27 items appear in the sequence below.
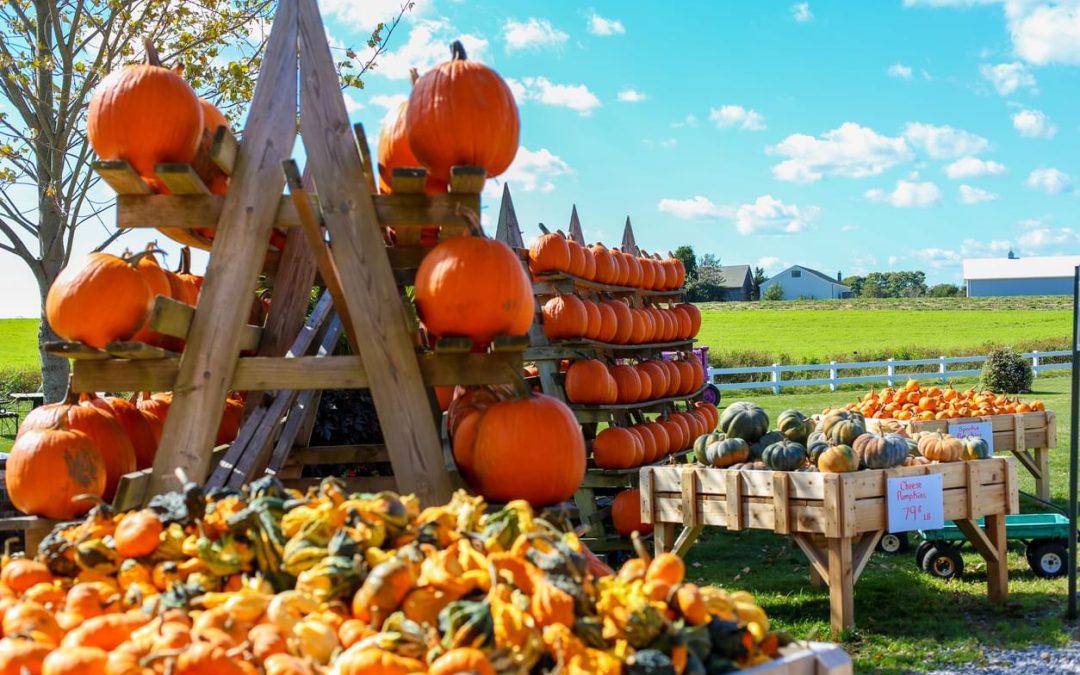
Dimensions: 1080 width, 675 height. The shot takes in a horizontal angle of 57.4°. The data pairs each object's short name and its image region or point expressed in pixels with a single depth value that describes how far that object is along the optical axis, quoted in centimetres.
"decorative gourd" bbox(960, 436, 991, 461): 631
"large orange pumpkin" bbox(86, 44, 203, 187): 327
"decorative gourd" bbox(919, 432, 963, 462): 630
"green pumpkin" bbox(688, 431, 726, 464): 645
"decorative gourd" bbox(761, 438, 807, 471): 585
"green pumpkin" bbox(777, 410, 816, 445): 663
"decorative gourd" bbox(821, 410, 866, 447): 619
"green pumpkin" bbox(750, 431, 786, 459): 641
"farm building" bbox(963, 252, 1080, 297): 8606
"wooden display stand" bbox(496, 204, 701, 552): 757
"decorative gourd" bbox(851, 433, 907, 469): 579
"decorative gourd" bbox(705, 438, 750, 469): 621
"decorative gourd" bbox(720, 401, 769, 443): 656
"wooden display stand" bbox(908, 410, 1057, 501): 887
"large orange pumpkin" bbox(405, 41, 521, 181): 326
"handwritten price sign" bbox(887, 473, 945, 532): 566
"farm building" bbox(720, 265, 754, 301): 8412
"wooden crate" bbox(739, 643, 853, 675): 216
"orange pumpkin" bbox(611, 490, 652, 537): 750
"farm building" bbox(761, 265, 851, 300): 9694
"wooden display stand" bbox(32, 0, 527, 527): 320
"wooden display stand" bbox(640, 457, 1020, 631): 552
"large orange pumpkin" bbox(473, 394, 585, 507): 322
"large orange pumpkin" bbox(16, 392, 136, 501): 346
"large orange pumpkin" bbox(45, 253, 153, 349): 323
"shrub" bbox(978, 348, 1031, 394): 2050
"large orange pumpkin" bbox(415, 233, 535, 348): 314
